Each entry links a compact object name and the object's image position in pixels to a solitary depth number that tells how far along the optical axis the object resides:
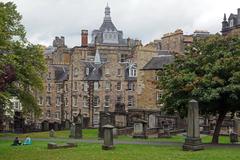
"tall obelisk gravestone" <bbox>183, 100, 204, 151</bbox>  27.74
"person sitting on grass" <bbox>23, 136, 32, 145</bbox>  37.04
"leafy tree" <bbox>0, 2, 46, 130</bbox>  50.66
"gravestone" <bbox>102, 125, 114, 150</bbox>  29.70
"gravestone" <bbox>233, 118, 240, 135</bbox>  50.03
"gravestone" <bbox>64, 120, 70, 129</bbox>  63.66
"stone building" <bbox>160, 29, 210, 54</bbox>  86.25
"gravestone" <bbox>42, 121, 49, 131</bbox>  64.54
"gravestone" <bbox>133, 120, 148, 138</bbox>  45.18
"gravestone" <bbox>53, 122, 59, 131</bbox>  63.49
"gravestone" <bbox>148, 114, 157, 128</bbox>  57.55
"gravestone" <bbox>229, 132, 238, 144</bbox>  38.85
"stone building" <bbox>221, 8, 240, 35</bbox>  77.38
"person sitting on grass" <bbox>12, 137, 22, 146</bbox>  36.19
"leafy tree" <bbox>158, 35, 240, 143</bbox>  31.17
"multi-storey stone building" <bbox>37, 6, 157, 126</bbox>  81.44
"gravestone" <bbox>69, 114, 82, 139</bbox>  45.22
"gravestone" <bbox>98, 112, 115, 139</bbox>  48.14
